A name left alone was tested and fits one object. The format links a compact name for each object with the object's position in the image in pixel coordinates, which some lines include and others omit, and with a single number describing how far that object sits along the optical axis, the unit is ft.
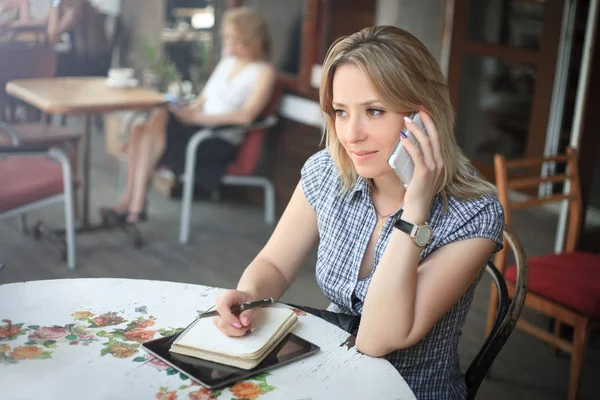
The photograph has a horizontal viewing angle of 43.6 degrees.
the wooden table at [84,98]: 10.34
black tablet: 3.47
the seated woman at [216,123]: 12.14
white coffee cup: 11.50
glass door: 12.63
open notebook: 3.60
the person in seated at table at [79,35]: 9.92
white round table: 3.40
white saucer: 11.51
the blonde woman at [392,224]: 3.99
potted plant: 12.10
